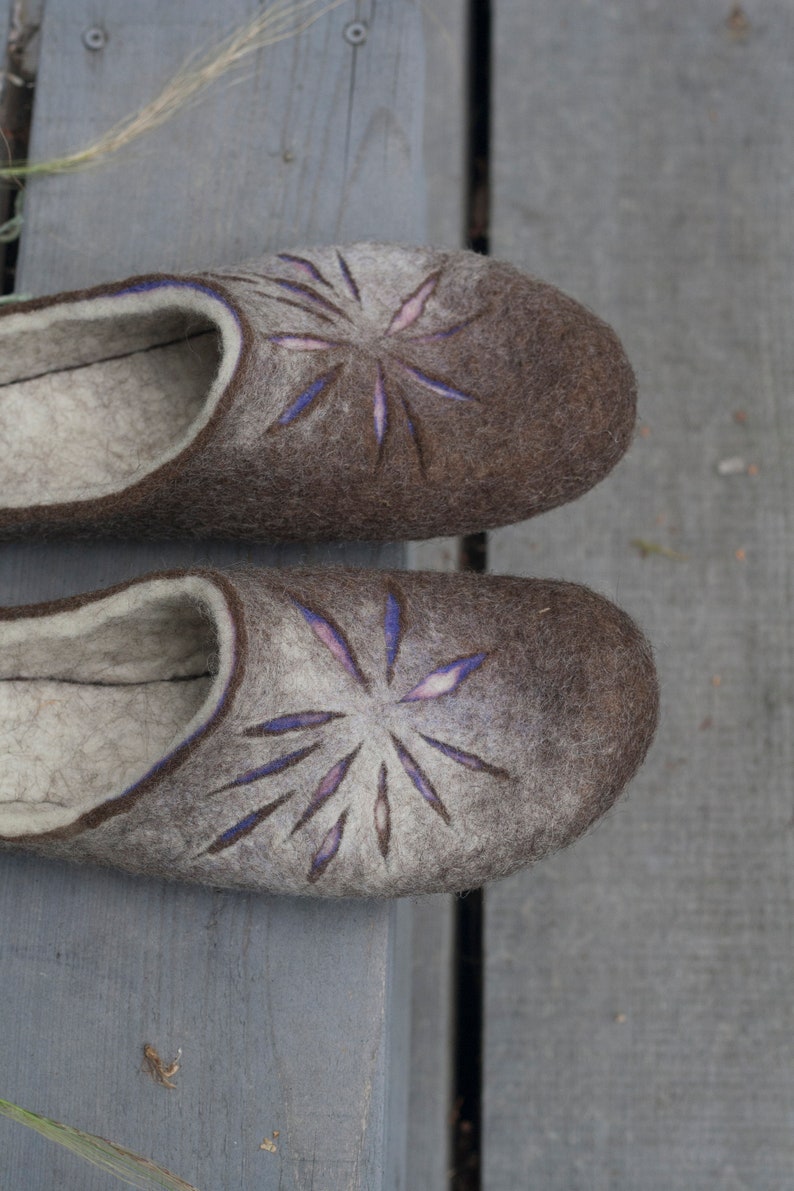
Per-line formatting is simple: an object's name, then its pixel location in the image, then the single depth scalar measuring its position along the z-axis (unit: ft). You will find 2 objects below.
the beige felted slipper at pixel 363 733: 2.86
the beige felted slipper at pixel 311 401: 2.92
